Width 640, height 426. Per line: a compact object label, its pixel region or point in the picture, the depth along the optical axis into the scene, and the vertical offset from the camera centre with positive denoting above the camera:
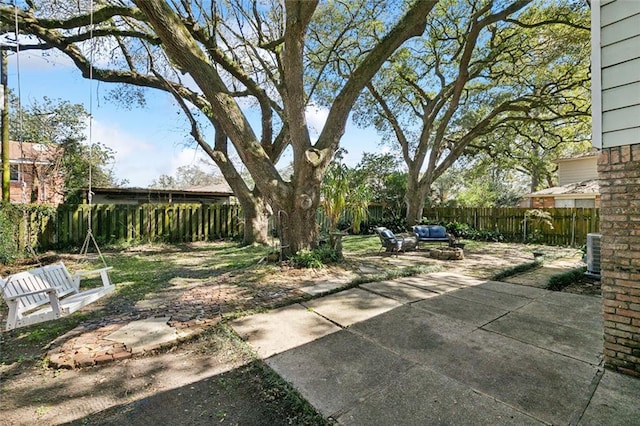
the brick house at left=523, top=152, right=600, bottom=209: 15.19 +1.52
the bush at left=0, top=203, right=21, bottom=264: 7.07 -0.55
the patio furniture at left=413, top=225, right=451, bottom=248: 9.76 -0.74
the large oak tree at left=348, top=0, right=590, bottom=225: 9.19 +5.13
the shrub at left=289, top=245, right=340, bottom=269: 5.99 -0.96
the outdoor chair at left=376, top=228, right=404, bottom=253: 8.66 -0.87
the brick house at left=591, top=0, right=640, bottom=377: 2.48 +0.41
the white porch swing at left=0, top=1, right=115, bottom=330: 2.77 -0.91
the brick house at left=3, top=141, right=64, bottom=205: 11.97 +1.46
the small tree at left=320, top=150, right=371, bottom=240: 7.09 +0.43
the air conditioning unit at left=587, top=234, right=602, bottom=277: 5.54 -0.80
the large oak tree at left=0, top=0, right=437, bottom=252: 5.55 +3.59
